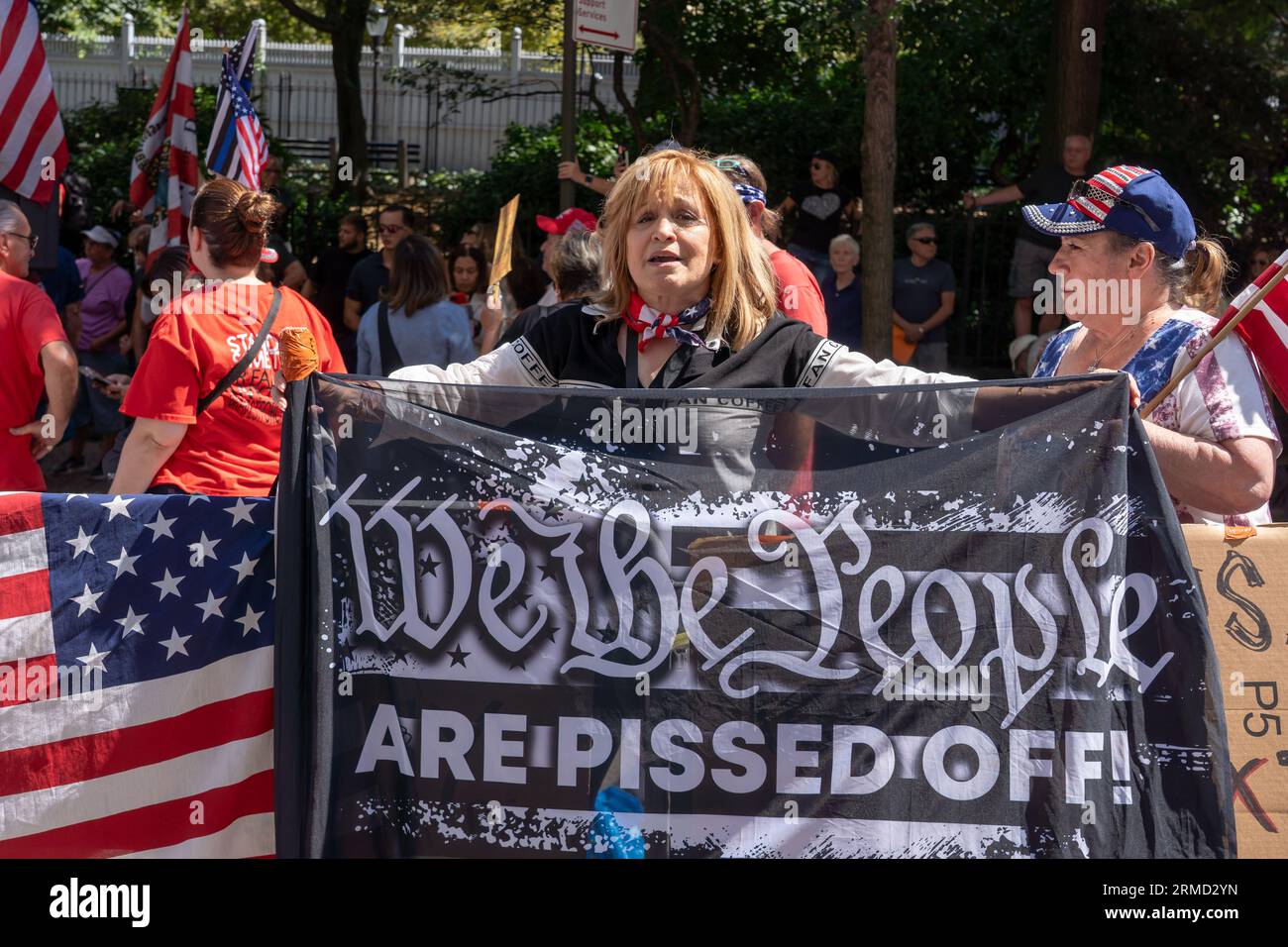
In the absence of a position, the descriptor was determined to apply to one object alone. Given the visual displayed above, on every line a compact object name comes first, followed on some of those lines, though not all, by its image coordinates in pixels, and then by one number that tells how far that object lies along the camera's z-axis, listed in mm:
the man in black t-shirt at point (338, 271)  11523
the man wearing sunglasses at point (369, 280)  10234
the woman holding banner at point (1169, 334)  3688
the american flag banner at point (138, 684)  3758
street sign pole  9469
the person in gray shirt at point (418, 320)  7898
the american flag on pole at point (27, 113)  8320
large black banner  3463
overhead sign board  8812
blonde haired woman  3744
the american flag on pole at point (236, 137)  9641
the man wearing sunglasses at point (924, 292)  11180
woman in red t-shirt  4637
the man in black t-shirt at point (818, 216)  11414
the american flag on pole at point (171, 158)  10516
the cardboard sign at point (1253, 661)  3766
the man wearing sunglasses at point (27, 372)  5359
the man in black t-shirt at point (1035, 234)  10797
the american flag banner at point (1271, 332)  3828
